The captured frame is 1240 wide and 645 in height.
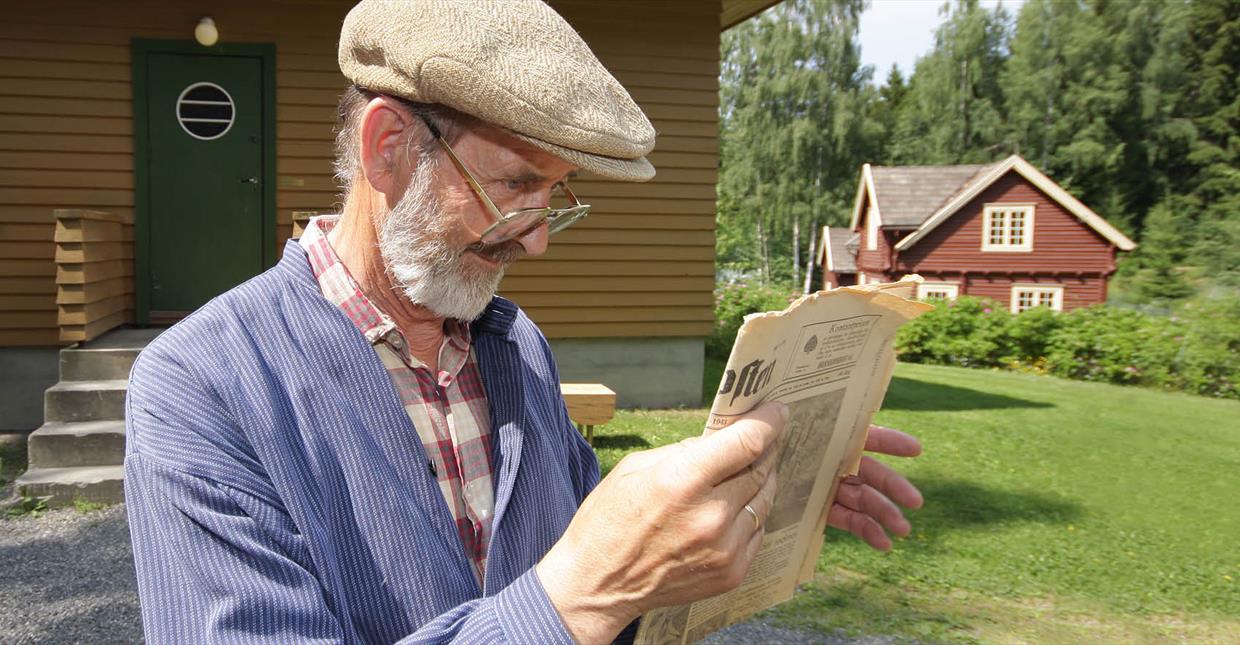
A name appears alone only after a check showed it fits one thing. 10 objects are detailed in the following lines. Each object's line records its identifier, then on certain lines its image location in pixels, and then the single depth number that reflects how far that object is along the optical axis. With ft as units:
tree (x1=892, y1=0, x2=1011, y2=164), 146.00
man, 3.47
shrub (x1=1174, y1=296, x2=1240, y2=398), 48.16
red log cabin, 92.73
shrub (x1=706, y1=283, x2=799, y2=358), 53.72
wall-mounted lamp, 25.23
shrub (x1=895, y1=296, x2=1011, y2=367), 59.26
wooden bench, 22.72
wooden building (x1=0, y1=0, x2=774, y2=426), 25.30
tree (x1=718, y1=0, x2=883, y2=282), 126.31
